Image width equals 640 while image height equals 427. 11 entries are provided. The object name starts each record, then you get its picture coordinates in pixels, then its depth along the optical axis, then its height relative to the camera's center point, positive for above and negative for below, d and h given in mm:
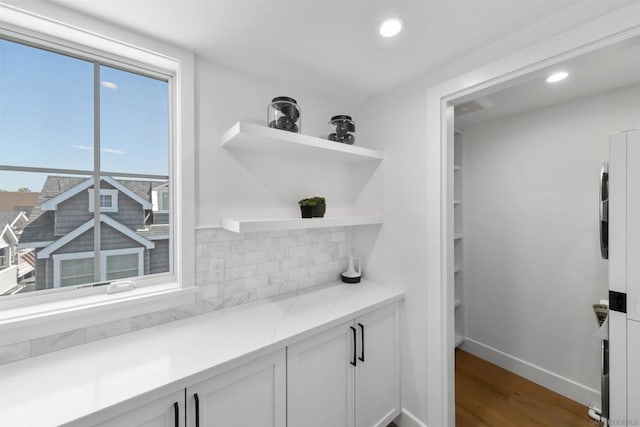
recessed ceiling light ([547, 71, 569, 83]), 1615 +858
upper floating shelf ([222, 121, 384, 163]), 1333 +413
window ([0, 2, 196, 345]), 1113 +347
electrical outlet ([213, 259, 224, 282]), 1503 -319
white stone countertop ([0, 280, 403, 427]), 811 -571
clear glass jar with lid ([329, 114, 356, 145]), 1833 +601
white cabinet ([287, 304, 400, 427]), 1271 -886
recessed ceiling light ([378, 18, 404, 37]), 1179 +869
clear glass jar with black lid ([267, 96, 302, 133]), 1520 +596
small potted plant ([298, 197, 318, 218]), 1688 +54
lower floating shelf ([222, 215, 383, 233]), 1328 -51
